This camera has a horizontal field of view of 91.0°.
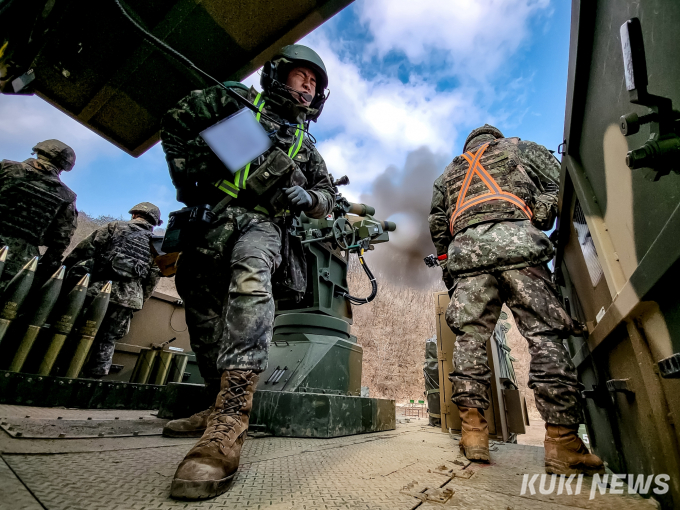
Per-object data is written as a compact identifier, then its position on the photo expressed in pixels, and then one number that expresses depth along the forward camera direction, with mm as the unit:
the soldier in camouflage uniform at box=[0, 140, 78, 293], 3586
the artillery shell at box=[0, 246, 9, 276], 2971
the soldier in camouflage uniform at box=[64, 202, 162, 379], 3887
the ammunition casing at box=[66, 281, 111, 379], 3303
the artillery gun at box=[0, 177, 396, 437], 2160
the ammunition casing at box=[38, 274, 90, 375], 3096
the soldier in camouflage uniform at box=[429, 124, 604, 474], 1632
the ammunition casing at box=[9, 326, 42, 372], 2880
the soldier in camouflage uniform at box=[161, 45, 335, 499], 1484
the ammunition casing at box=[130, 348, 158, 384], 4078
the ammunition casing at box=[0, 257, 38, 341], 2862
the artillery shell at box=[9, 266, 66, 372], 2904
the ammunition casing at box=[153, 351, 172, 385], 4111
